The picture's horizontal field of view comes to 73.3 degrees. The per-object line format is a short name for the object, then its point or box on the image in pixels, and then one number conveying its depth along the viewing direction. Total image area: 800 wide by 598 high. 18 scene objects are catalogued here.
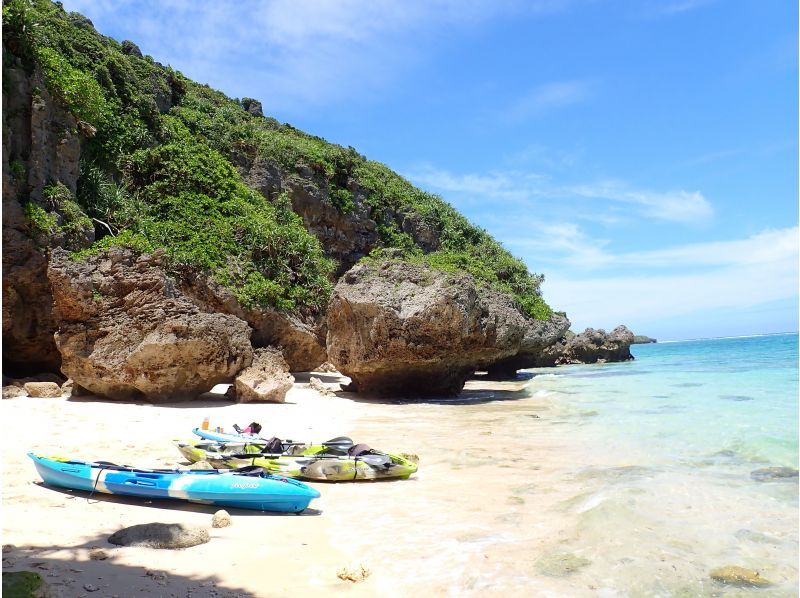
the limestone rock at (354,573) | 4.78
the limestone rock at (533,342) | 29.45
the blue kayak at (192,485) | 6.39
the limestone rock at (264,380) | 14.95
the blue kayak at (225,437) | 9.43
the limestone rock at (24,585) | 3.09
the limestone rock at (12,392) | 12.77
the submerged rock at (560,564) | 5.05
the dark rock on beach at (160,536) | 5.02
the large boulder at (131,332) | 13.90
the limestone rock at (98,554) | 4.64
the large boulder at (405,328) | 18.09
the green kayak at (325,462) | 8.12
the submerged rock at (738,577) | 4.86
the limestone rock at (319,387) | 18.40
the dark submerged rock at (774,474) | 7.92
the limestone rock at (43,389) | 13.23
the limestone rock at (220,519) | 5.89
